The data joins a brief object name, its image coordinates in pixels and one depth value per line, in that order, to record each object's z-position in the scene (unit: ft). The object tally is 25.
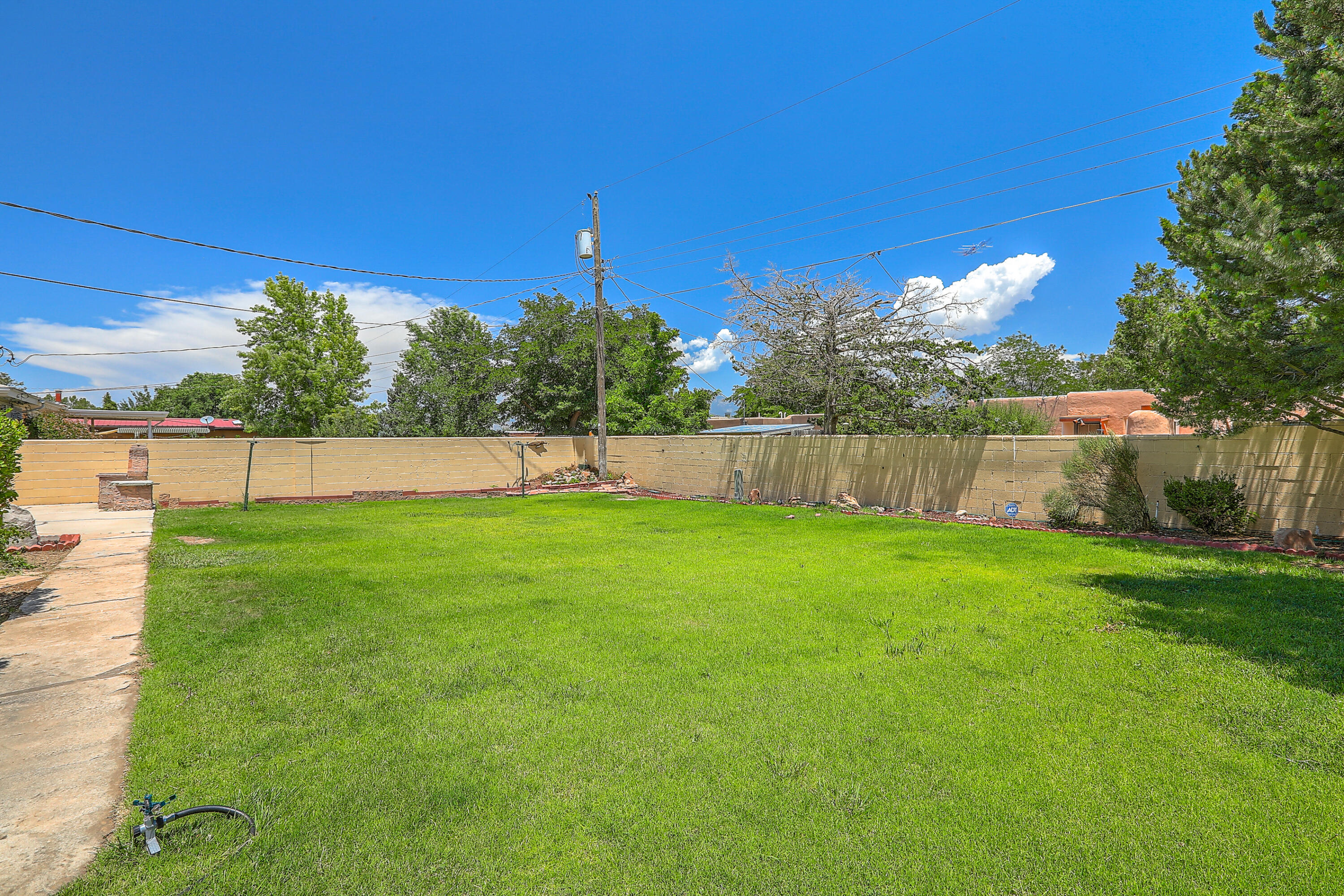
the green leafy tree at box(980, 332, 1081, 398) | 111.14
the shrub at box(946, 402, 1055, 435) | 43.96
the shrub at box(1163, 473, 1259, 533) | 29.84
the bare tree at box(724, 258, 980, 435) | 47.29
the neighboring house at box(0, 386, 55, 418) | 43.91
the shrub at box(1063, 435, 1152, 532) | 33.06
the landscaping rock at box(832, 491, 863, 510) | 45.21
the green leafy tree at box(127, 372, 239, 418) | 187.01
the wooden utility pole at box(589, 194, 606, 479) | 64.90
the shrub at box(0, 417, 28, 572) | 18.45
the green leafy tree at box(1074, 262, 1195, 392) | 29.53
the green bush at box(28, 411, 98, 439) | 62.44
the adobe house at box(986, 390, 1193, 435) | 68.13
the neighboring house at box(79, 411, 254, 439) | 101.19
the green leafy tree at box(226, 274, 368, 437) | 94.27
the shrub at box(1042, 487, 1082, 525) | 35.22
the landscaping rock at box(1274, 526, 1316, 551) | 26.04
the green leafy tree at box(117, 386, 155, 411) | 176.57
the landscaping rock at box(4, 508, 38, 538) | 27.58
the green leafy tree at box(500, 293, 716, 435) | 85.66
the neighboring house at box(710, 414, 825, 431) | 114.21
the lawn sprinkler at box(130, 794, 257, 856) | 7.67
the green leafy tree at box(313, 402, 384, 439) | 89.04
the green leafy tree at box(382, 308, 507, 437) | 94.94
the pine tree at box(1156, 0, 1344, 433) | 14.82
